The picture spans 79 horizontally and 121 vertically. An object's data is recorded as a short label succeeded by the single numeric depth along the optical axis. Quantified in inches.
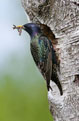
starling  240.1
